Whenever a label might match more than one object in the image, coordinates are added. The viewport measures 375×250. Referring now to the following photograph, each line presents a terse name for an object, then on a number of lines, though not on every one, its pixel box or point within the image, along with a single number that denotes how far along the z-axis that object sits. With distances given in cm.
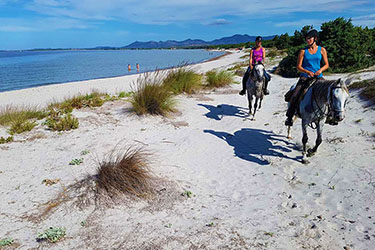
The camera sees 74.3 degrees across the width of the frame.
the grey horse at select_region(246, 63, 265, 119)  827
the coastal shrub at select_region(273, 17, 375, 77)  1709
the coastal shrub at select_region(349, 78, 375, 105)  880
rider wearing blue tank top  522
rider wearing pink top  881
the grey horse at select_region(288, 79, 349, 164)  434
